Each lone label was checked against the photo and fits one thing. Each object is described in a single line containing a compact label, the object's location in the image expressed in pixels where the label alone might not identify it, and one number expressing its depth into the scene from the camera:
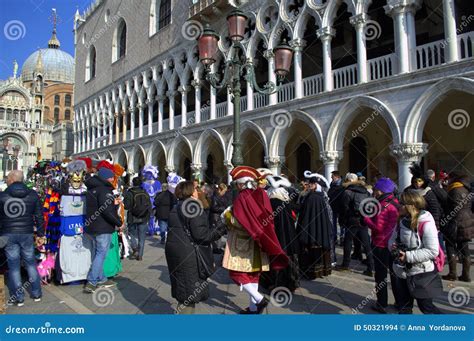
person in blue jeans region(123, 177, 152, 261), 6.78
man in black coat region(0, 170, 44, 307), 4.10
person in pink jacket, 3.99
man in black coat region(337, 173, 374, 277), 5.67
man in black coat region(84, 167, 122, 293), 4.67
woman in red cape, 3.62
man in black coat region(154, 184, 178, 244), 7.96
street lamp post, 7.19
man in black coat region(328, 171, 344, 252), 6.45
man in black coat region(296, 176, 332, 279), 5.30
